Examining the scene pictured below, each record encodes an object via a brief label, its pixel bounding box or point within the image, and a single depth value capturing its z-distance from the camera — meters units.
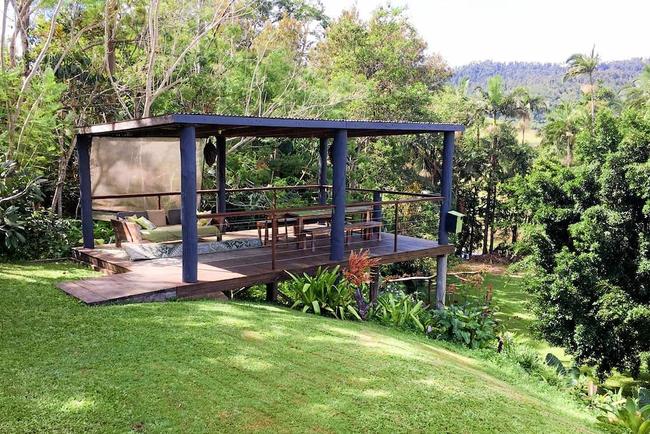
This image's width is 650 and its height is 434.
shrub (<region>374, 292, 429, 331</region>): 8.04
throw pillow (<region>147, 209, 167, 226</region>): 10.07
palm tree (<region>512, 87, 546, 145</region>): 24.72
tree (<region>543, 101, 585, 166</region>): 24.88
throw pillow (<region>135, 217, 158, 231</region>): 9.00
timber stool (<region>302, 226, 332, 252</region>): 9.38
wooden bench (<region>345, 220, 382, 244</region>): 9.62
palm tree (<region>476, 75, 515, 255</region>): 23.81
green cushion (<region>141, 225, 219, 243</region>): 8.64
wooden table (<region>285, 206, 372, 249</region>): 9.34
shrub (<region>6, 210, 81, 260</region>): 9.01
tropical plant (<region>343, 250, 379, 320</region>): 7.79
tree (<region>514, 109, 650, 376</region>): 9.30
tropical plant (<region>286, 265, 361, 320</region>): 7.55
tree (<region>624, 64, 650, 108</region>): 27.85
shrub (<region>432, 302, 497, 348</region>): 8.16
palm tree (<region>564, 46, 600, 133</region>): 25.47
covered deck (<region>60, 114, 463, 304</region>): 6.71
